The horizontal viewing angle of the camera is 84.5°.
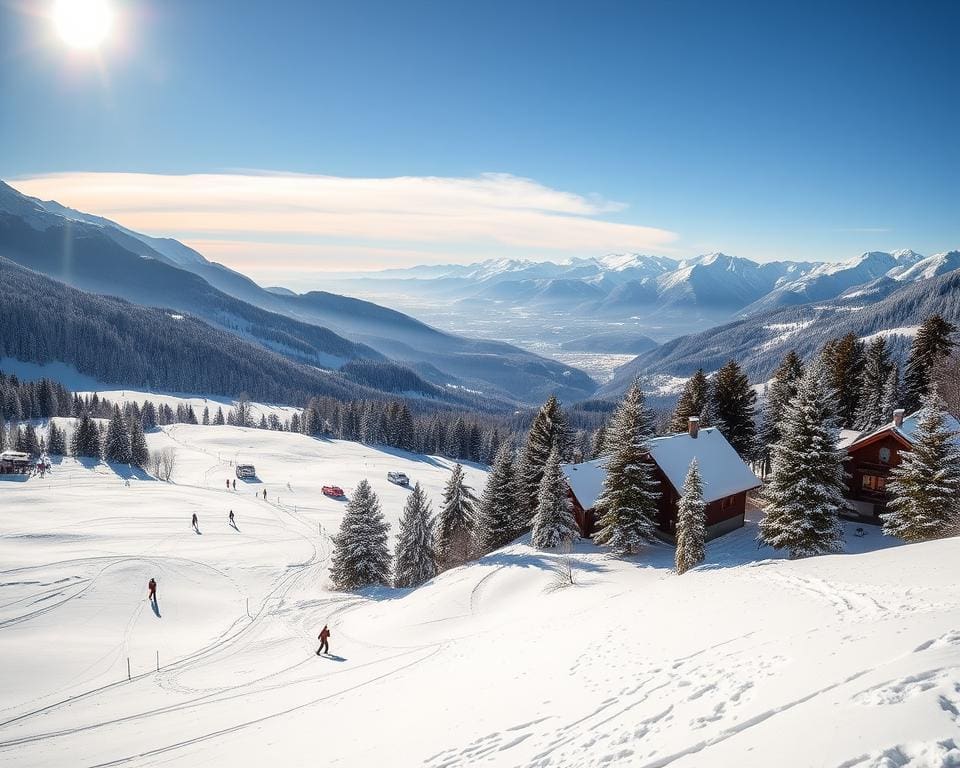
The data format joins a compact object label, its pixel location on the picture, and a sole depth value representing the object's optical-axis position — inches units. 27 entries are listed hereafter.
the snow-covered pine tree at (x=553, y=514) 1478.8
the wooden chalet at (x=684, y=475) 1517.0
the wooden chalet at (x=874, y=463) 1439.5
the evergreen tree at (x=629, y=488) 1387.8
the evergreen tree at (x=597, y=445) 2338.8
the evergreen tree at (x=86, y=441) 3176.7
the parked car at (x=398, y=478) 2870.3
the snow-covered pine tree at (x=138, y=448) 3056.1
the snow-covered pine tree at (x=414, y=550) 1585.9
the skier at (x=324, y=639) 951.6
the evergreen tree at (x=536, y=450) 1761.8
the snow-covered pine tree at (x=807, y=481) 1136.2
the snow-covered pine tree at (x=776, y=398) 1939.0
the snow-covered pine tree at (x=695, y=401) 1962.4
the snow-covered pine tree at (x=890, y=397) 1898.4
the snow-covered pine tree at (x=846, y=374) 2040.8
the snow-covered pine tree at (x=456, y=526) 1829.5
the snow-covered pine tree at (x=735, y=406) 2014.0
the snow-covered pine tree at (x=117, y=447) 3031.5
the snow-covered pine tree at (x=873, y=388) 1973.4
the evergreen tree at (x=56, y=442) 3309.5
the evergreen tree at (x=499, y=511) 1756.9
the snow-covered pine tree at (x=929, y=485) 1066.1
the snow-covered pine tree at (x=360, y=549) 1478.8
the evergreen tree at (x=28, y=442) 3139.8
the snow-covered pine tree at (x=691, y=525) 1168.2
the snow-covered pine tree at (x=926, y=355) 1940.2
